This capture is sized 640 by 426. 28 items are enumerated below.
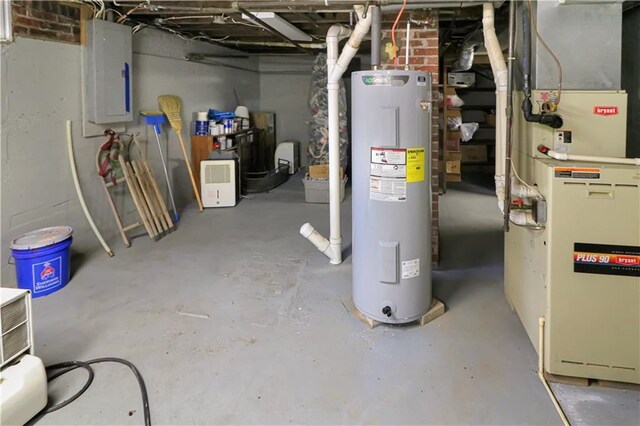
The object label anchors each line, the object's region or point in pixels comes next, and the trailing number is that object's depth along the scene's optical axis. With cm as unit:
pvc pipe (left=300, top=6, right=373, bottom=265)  309
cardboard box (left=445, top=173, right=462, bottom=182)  747
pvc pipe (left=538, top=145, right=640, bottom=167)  202
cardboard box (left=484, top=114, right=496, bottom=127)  809
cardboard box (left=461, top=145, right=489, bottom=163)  846
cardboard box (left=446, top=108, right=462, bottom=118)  716
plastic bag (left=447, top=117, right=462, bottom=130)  710
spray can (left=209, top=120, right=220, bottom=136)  606
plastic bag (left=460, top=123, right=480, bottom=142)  738
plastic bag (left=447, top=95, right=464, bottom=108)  709
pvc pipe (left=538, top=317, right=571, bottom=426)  208
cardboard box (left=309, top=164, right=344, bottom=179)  614
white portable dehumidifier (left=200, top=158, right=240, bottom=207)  575
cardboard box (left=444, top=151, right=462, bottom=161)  736
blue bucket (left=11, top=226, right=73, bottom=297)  306
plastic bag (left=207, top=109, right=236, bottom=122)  628
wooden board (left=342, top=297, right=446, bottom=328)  269
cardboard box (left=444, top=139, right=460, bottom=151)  728
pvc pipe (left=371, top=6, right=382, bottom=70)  256
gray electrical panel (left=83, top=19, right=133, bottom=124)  387
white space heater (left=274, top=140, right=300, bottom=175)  818
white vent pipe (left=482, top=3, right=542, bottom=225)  239
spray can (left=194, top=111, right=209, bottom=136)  600
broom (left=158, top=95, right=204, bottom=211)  513
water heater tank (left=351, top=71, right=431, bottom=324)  241
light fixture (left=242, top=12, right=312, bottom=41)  400
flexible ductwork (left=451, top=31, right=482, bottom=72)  452
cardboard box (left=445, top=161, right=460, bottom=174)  740
